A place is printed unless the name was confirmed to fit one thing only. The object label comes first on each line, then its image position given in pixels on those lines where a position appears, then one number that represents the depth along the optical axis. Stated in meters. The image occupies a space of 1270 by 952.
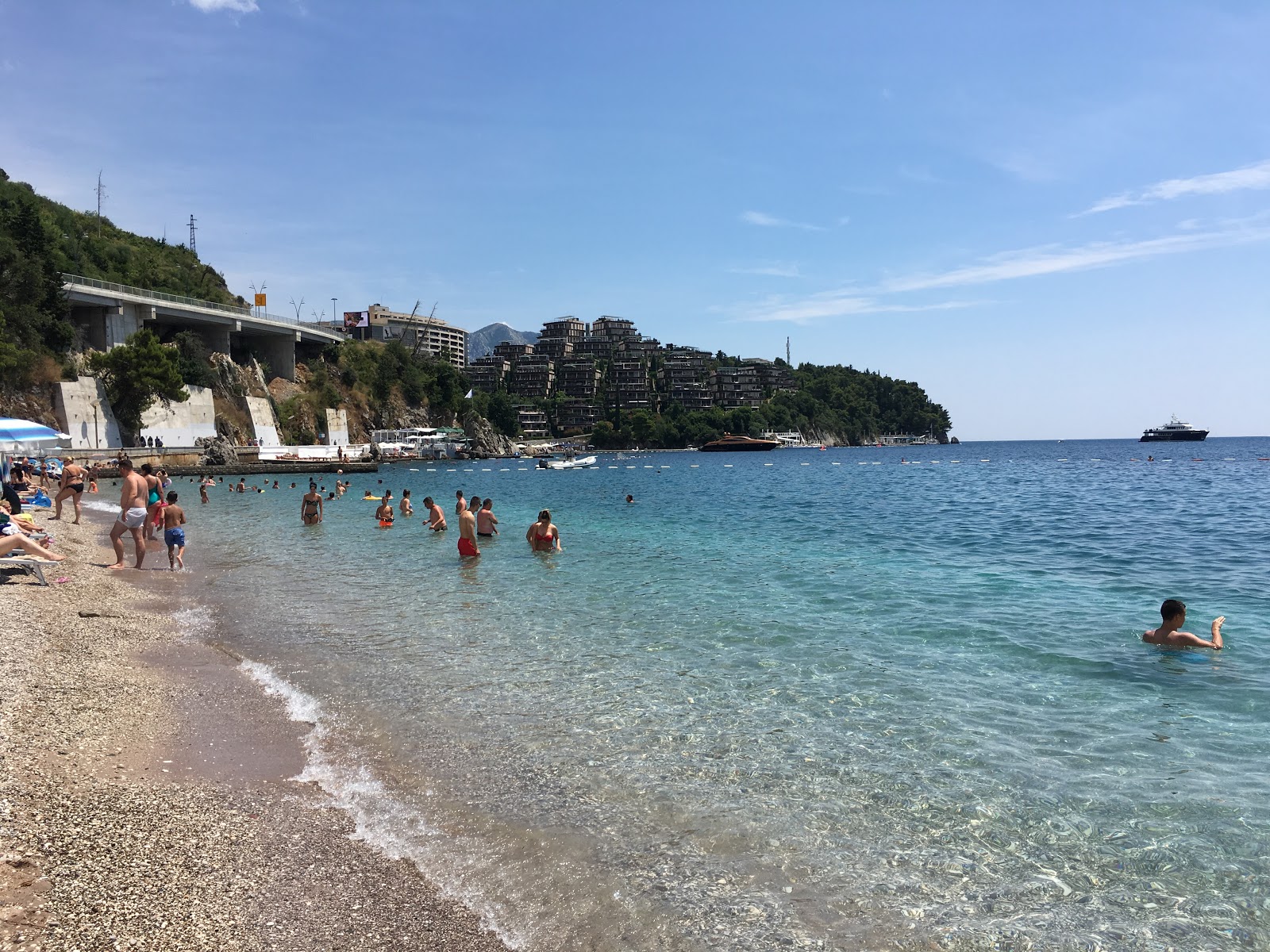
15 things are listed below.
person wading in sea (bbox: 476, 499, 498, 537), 21.47
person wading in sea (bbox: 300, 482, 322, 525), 27.00
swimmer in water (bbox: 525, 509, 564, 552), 19.84
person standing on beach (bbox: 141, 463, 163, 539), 17.20
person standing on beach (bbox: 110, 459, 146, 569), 15.33
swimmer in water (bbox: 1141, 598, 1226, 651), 10.00
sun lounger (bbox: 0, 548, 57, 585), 12.41
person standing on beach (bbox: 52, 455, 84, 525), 25.81
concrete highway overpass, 67.56
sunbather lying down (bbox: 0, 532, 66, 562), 12.99
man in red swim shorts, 18.47
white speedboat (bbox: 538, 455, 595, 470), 85.62
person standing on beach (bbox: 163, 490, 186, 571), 16.64
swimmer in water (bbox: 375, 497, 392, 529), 26.53
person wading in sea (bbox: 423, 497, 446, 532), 24.42
